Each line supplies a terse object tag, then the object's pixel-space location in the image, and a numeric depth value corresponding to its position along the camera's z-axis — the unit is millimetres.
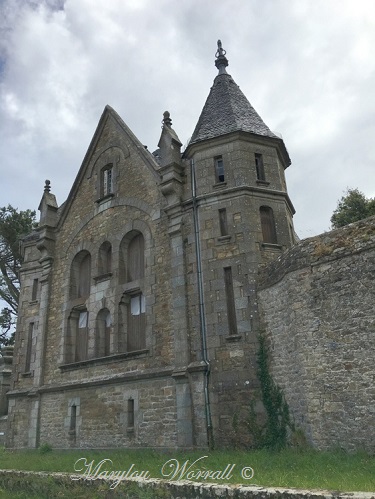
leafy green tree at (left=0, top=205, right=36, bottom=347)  30391
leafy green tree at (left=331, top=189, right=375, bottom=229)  22469
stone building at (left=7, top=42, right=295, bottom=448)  12516
